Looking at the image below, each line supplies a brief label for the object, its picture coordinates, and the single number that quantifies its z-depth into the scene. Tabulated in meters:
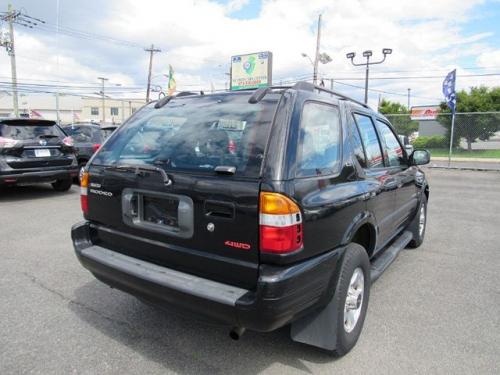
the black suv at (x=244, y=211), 2.17
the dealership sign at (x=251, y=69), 28.08
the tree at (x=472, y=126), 18.08
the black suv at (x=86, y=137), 9.70
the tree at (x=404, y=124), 20.86
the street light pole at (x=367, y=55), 20.17
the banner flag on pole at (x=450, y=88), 16.69
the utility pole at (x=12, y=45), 30.78
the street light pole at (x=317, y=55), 26.83
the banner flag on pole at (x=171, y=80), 32.25
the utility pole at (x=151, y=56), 48.34
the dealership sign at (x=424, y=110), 48.29
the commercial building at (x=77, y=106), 90.62
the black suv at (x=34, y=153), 7.48
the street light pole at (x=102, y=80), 61.19
